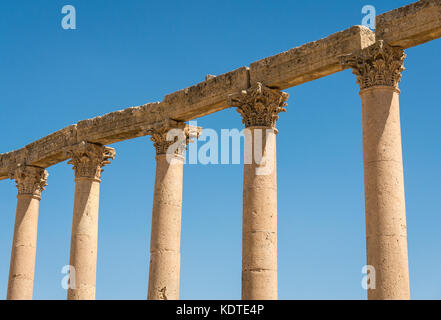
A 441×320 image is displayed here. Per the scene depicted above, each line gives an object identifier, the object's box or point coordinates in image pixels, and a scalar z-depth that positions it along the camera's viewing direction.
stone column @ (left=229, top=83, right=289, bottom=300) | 30.94
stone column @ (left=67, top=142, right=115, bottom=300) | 39.72
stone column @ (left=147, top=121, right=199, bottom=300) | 35.41
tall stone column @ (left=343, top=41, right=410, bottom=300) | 26.48
